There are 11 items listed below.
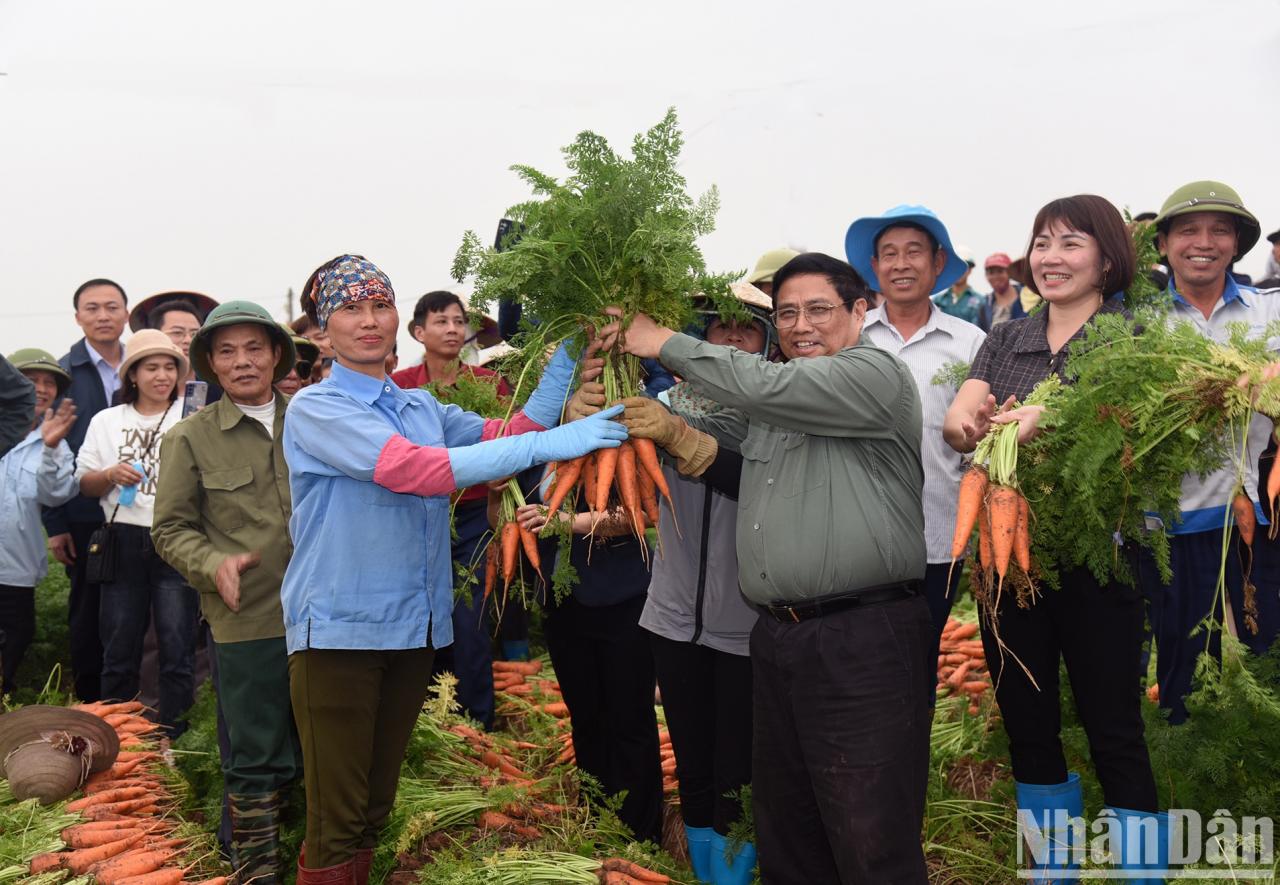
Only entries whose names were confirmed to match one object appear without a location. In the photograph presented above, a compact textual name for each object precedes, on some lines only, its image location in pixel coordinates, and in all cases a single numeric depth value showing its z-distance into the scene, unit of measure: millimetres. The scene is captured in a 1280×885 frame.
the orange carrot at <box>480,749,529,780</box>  4953
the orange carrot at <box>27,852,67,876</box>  3725
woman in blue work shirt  3420
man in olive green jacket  3959
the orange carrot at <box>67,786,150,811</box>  4285
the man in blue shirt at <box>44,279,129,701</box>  6125
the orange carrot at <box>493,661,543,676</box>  6293
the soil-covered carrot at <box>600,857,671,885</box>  3717
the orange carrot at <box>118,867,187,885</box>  3768
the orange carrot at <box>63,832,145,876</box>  3807
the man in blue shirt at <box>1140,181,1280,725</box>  4156
